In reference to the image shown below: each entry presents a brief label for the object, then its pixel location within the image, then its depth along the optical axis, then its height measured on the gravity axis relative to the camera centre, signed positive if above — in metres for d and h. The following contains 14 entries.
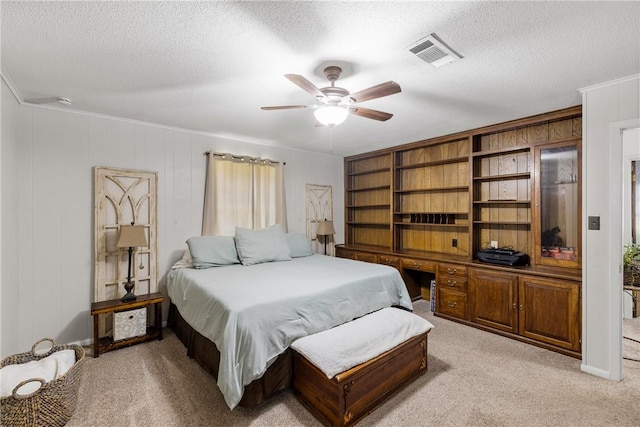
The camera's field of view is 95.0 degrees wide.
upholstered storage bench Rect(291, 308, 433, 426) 1.85 -1.04
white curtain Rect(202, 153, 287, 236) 3.89 +0.26
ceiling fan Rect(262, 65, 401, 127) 1.98 +0.83
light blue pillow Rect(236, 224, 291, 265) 3.55 -0.42
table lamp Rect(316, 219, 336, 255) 4.91 -0.27
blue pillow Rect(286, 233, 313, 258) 4.14 -0.46
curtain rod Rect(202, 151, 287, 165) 3.93 +0.79
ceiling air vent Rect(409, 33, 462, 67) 1.78 +1.04
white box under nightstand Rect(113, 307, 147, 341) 2.91 -1.13
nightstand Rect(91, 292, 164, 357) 2.76 -1.04
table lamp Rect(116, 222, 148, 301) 2.99 -0.28
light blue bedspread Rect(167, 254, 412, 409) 1.94 -0.74
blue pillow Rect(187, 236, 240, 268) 3.34 -0.45
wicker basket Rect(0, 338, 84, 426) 1.73 -1.18
